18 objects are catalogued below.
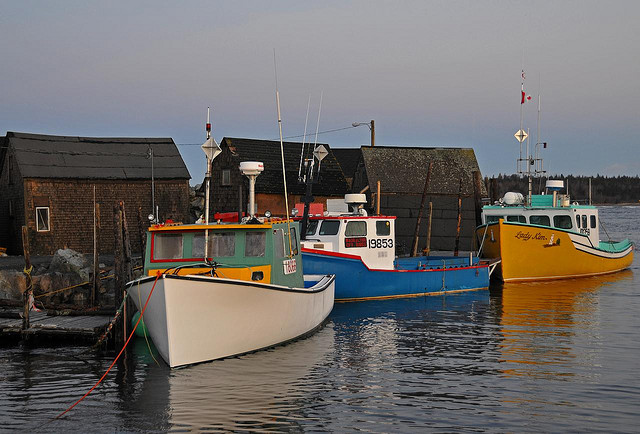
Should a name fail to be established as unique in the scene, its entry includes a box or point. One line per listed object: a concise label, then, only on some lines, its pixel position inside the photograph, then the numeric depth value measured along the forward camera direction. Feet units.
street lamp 154.58
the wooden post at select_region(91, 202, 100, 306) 70.38
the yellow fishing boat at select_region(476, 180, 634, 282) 100.99
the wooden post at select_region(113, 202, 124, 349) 60.03
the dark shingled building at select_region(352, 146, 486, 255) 132.46
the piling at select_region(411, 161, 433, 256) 107.14
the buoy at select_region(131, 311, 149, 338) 55.31
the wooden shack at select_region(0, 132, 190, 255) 112.06
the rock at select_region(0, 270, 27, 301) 82.99
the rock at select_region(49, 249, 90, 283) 89.66
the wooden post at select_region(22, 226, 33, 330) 57.47
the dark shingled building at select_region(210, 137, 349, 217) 138.41
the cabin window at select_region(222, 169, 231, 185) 140.77
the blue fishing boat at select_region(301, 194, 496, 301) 78.23
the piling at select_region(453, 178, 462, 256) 107.42
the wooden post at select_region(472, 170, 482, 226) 131.64
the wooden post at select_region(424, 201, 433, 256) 106.11
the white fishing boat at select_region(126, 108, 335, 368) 45.01
